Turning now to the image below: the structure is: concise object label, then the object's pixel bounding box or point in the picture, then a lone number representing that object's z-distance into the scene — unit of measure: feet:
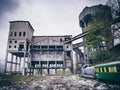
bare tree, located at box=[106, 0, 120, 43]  41.24
